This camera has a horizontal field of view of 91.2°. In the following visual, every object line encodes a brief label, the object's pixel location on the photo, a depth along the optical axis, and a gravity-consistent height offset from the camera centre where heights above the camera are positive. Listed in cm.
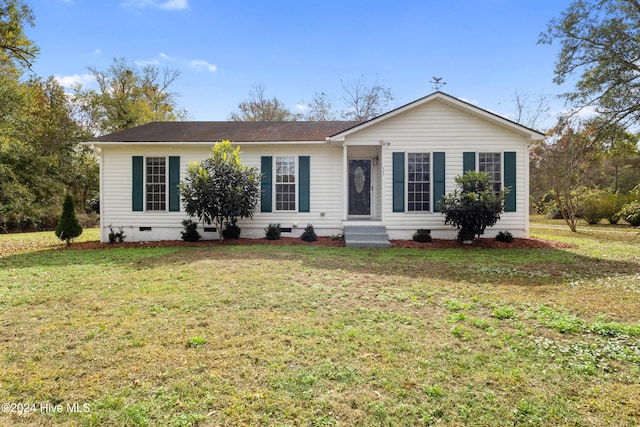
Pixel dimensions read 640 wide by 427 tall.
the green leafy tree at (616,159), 1336 +313
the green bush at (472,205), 915 +18
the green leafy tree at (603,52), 1266 +663
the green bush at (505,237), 1012 -84
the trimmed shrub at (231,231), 1097 -70
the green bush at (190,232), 1093 -71
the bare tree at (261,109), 2783 +926
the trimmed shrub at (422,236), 1032 -82
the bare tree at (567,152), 1426 +298
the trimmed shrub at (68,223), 991 -35
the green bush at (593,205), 1880 +35
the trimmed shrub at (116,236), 1097 -84
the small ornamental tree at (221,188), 970 +74
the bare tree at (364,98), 2705 +983
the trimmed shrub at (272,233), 1079 -74
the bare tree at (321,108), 2742 +908
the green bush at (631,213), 1072 -11
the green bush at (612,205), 1839 +34
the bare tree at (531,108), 2389 +804
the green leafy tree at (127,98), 2252 +877
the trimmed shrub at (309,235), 1065 -81
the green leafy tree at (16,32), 1072 +631
